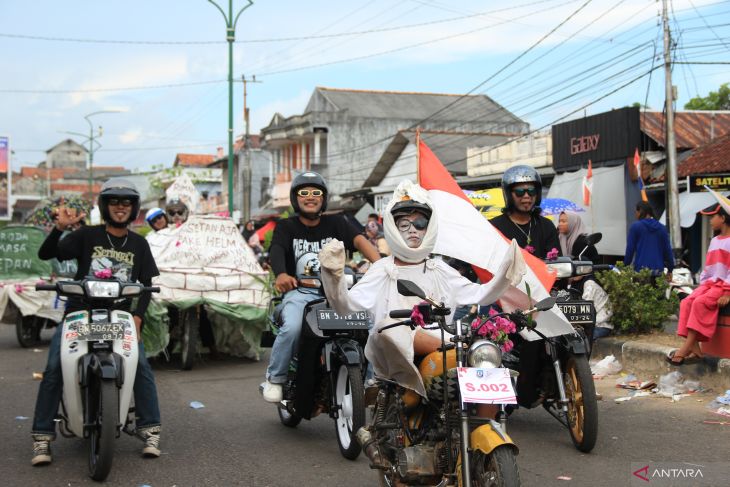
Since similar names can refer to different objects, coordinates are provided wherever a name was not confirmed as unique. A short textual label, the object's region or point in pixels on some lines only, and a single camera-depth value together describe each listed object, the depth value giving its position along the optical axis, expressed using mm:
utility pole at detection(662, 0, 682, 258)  20438
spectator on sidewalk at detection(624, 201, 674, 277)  11289
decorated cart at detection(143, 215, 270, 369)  9930
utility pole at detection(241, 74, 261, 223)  45125
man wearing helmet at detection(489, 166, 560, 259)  6953
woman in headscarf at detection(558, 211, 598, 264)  9016
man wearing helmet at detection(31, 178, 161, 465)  5953
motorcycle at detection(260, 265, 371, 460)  5988
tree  35594
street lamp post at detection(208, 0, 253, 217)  26750
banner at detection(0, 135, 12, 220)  46031
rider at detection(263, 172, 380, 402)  6539
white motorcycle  5613
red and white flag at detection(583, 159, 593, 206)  24180
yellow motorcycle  3924
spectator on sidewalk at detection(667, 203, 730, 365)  7984
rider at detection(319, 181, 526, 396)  4441
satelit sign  19156
